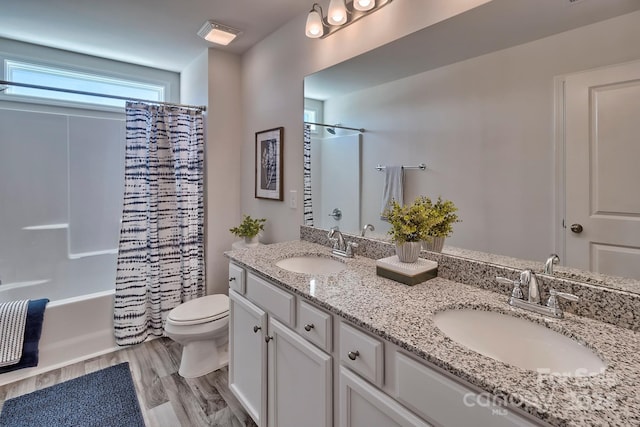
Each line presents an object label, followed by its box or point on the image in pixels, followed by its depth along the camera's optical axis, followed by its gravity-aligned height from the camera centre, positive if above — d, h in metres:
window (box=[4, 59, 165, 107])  2.48 +1.14
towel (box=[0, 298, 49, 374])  2.04 -0.80
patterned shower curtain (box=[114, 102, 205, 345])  2.38 -0.05
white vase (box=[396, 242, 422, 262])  1.29 -0.16
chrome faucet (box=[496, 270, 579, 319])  0.95 -0.27
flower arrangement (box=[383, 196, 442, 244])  1.29 -0.05
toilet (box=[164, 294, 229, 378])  1.99 -0.77
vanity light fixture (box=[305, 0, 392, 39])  1.53 +1.01
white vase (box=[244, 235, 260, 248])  2.34 -0.21
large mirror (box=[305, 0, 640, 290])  0.94 +0.32
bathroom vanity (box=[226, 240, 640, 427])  0.62 -0.36
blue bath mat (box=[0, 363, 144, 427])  1.67 -1.08
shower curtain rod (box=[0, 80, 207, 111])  1.95 +0.83
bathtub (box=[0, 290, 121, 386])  2.15 -0.85
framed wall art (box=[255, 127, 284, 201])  2.28 +0.36
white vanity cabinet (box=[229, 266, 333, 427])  1.12 -0.63
